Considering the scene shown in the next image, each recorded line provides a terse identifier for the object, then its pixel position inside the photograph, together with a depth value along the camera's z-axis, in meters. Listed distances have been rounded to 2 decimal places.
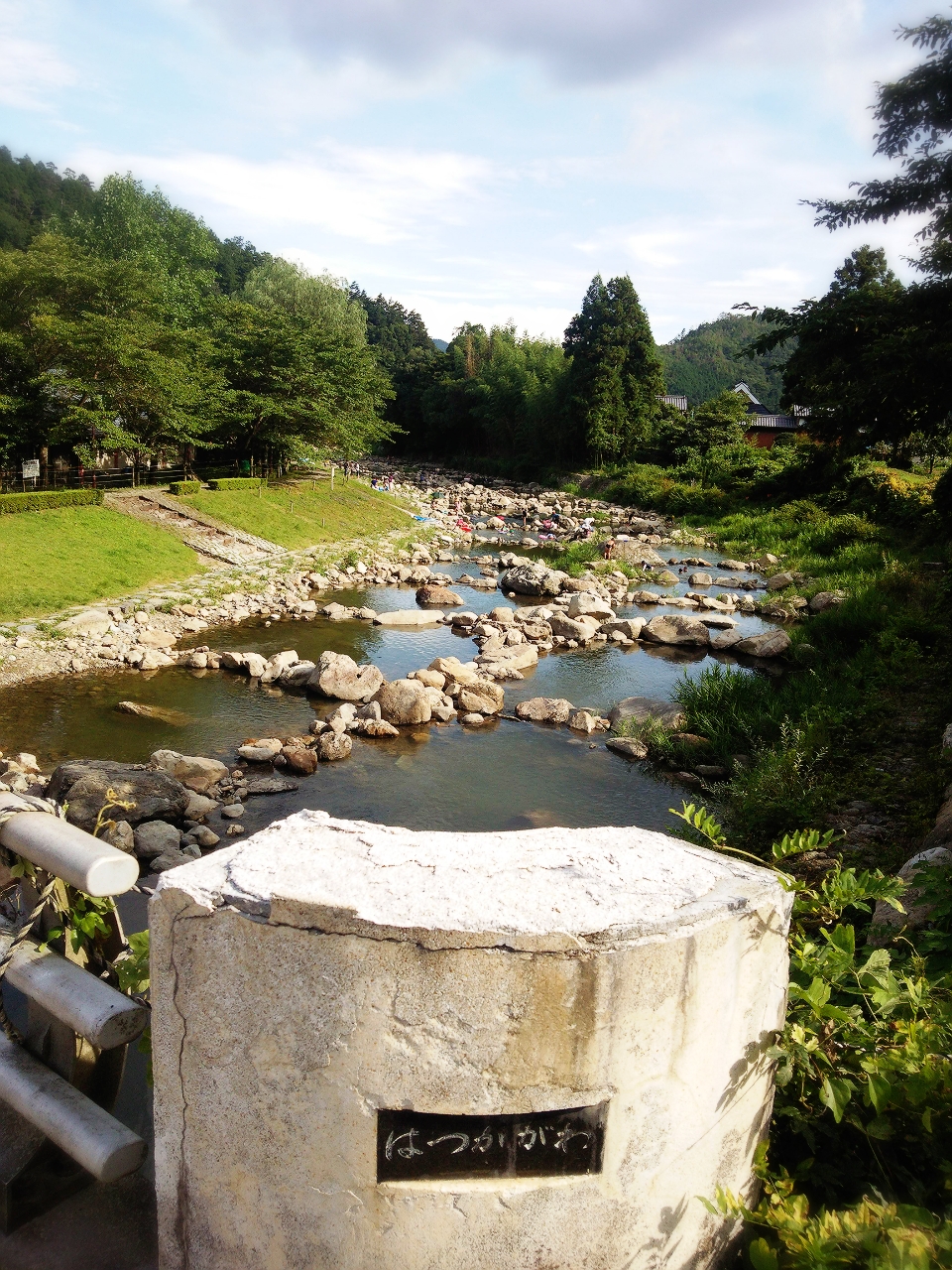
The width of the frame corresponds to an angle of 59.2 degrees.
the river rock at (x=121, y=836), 9.20
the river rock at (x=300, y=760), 12.12
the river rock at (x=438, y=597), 23.78
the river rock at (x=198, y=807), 10.44
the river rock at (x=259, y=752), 12.30
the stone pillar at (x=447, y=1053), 2.54
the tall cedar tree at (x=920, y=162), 12.22
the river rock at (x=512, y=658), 17.59
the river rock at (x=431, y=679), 15.61
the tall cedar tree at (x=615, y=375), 51.00
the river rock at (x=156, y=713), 13.94
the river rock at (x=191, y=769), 11.30
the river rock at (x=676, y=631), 20.46
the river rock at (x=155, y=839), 9.35
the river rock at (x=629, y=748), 13.14
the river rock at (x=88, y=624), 17.08
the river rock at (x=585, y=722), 14.38
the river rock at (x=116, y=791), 9.66
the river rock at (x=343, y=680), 15.14
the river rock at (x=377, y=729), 13.70
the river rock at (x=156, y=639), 17.47
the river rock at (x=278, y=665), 16.28
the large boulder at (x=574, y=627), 20.44
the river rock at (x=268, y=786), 11.39
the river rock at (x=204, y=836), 9.79
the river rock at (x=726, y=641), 19.91
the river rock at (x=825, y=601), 21.77
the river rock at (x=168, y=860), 9.07
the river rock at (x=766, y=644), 18.62
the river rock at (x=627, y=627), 21.03
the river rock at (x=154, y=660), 16.42
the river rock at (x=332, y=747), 12.70
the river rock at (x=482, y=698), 14.97
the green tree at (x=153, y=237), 40.97
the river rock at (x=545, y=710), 14.81
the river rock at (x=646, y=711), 14.02
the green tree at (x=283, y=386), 32.59
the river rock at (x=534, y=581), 25.88
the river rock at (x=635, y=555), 30.00
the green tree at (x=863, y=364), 12.65
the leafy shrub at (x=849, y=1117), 2.60
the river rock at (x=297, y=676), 15.90
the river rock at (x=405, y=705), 14.25
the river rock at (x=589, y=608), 22.31
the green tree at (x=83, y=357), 23.66
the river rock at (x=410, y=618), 21.49
